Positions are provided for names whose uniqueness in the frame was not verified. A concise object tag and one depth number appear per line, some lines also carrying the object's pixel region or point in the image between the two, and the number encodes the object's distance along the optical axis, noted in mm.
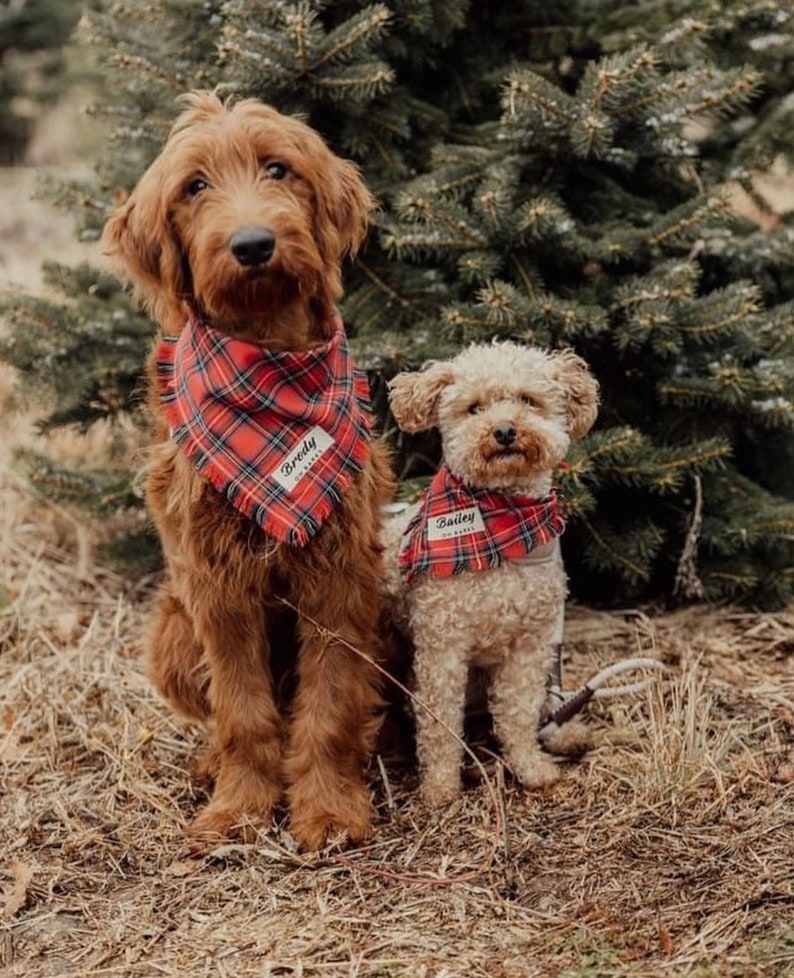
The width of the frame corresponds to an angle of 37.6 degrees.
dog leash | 3490
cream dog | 3193
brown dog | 2893
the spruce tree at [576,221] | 3818
